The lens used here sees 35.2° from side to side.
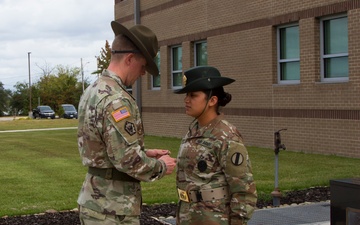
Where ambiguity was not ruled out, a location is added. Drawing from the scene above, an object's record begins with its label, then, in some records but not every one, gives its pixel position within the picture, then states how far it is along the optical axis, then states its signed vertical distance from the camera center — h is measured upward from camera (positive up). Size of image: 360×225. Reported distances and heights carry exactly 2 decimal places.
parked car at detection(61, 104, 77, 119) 61.06 -0.89
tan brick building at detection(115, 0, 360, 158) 14.16 +1.13
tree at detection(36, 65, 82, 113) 75.12 +1.70
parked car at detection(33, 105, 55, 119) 61.31 -0.88
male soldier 3.29 -0.23
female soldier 3.42 -0.38
